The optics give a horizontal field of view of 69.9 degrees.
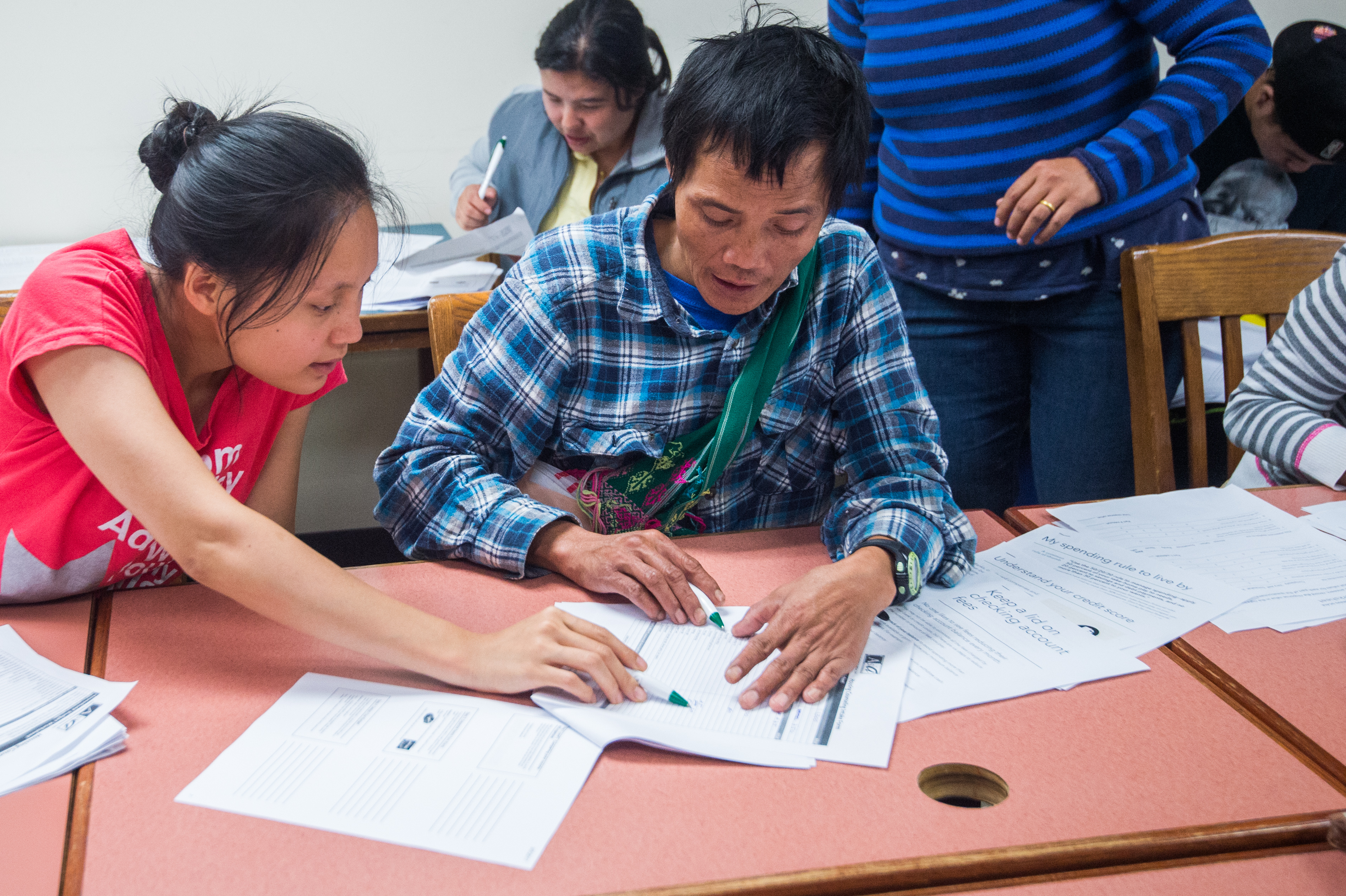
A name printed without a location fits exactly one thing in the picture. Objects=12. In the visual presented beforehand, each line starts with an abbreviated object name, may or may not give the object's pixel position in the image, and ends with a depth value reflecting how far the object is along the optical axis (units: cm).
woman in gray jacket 221
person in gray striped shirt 128
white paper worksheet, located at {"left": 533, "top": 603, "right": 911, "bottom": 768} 72
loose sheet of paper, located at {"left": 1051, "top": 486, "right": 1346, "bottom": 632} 96
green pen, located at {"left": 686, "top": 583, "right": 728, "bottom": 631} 91
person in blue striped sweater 133
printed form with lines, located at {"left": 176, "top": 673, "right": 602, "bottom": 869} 63
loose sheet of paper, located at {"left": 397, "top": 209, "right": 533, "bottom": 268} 222
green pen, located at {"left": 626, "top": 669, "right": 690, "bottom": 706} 78
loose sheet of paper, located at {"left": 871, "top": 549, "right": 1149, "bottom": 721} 82
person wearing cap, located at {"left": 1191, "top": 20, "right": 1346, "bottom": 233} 209
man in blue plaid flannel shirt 97
